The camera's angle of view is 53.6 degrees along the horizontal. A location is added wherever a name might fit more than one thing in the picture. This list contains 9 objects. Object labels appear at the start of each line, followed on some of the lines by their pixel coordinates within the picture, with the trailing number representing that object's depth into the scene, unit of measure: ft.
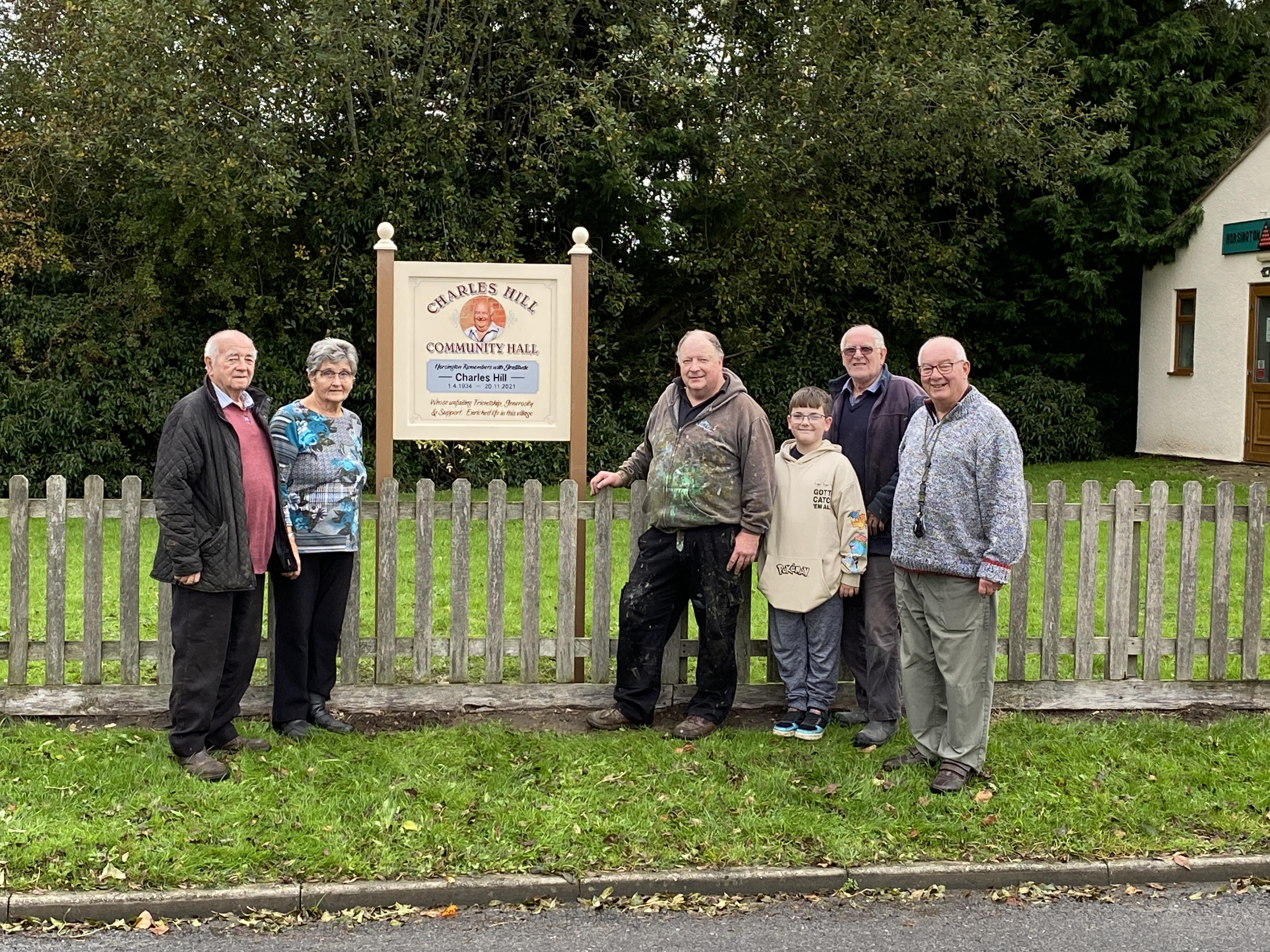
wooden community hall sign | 20.99
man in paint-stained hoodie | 18.78
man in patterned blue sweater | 16.85
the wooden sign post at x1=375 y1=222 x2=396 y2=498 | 20.65
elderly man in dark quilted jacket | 16.65
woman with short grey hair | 18.42
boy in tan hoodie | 18.85
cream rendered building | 63.52
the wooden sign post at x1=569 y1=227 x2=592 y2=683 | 20.94
